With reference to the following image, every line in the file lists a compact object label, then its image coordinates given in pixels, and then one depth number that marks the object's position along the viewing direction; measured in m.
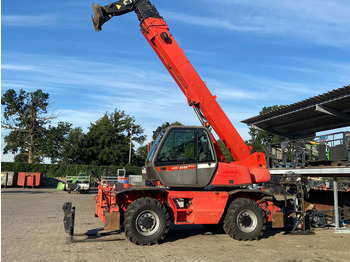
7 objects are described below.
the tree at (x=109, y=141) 55.22
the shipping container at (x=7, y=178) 34.34
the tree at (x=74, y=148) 52.69
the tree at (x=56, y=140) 50.72
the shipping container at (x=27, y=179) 35.00
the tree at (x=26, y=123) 49.22
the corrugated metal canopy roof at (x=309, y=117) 12.77
